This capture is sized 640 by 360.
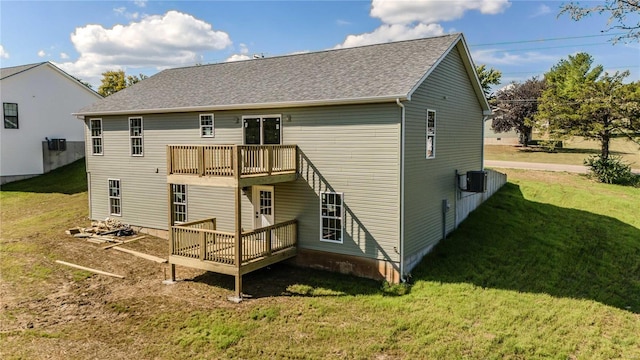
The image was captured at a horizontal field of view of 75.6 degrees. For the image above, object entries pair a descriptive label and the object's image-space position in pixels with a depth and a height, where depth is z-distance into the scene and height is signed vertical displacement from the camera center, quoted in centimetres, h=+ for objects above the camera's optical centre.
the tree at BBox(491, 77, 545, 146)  3694 +342
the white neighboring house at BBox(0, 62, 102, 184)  2553 +158
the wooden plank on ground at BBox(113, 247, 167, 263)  1395 -385
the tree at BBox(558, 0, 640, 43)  1066 +350
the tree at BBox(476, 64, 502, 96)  4255 +693
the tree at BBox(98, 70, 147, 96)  4778 +727
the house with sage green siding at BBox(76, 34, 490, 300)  1143 -38
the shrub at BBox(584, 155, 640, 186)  2188 -156
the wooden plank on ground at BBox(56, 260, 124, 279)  1257 -392
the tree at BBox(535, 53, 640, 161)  2288 +195
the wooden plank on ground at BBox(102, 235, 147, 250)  1523 -370
